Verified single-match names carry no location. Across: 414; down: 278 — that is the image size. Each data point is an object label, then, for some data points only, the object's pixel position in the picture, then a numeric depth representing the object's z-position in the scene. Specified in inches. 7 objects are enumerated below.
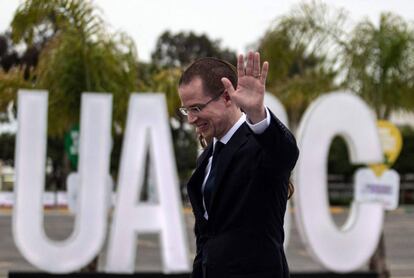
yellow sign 383.1
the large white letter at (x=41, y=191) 311.7
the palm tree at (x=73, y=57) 358.0
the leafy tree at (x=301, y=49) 394.0
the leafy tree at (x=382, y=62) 386.6
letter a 319.3
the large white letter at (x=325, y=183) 331.9
